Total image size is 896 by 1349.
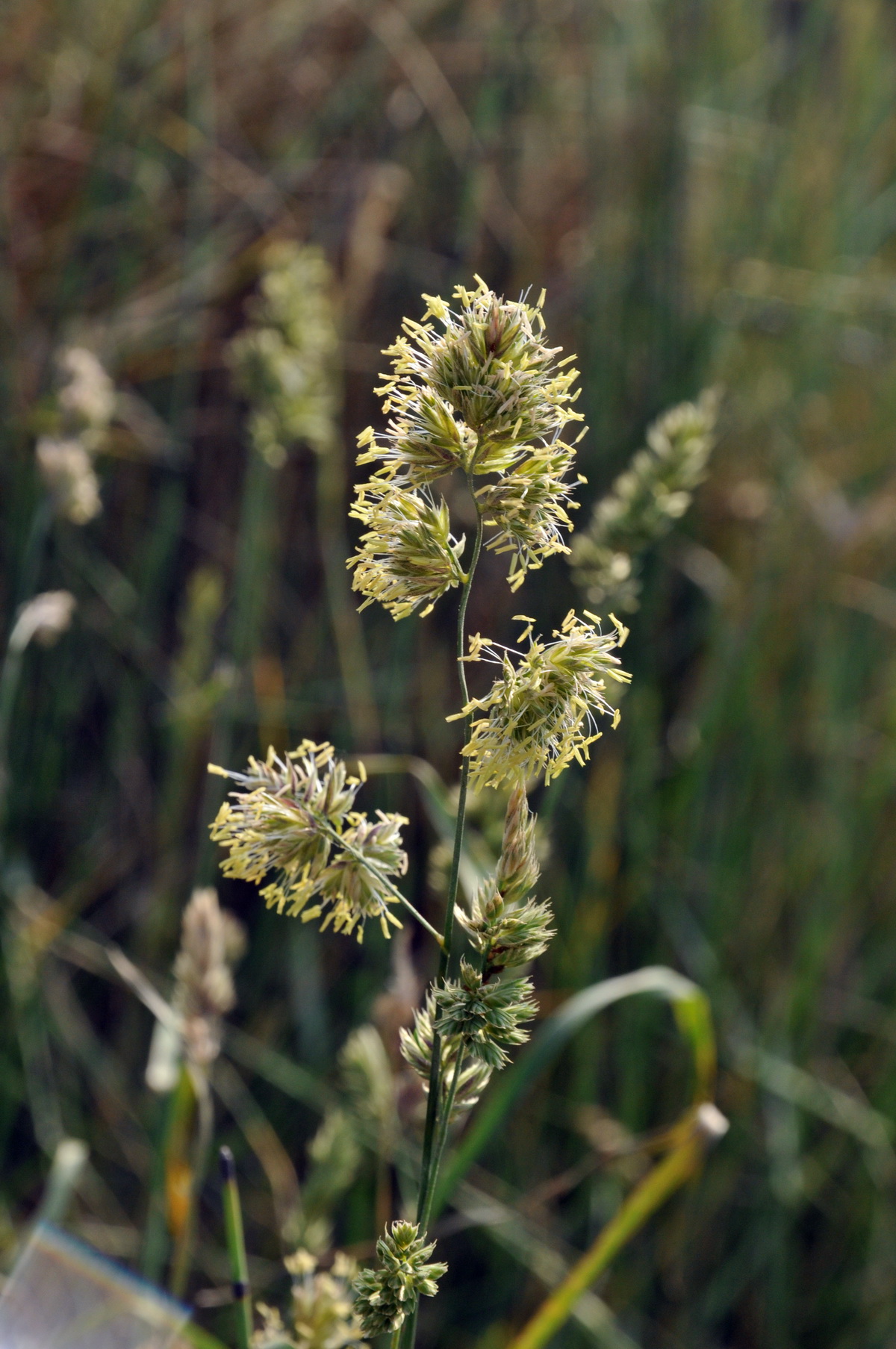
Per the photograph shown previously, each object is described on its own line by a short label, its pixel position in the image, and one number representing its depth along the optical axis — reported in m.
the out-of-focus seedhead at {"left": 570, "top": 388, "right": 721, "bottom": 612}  0.44
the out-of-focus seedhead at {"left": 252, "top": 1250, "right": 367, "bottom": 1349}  0.39
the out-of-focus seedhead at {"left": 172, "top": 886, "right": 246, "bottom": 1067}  0.43
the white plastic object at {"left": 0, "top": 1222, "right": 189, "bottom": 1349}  0.45
